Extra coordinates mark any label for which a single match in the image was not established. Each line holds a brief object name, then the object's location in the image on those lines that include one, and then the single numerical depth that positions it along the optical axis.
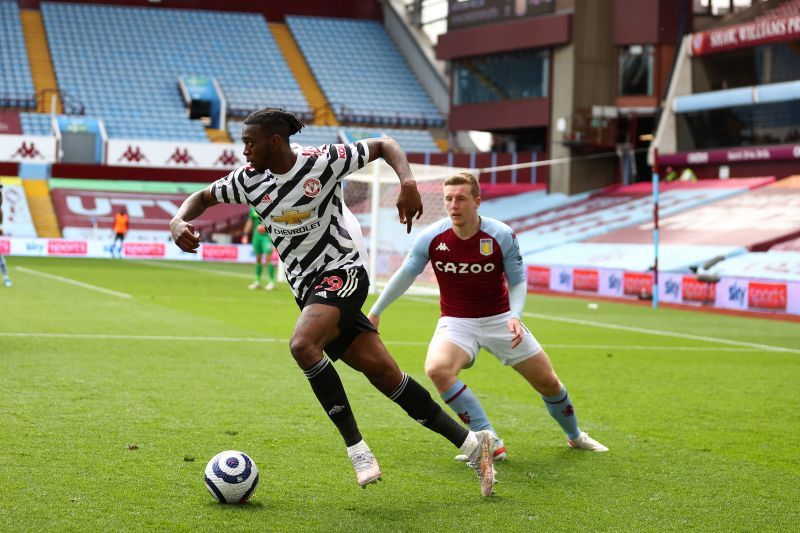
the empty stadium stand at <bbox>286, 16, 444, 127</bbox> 54.44
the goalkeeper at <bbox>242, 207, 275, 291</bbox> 24.24
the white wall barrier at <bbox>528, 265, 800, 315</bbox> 22.44
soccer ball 5.60
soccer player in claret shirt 7.04
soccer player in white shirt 5.89
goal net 25.53
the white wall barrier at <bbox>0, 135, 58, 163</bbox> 45.28
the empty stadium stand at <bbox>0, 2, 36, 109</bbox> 48.91
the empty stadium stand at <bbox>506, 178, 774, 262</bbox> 35.44
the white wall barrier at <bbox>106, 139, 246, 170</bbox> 46.56
